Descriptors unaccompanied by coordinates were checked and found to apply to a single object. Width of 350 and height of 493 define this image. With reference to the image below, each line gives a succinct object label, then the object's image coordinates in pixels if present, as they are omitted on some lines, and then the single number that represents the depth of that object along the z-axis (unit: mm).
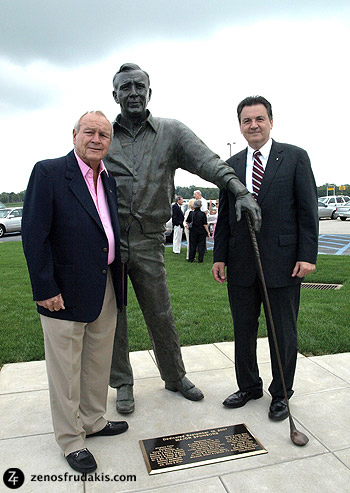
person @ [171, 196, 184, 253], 12188
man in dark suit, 2803
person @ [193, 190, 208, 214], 11133
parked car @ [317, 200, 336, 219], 28875
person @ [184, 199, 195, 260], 11055
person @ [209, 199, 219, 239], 17756
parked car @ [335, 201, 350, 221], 28078
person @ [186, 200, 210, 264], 10781
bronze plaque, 2398
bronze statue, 2889
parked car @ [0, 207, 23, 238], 20812
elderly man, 2238
